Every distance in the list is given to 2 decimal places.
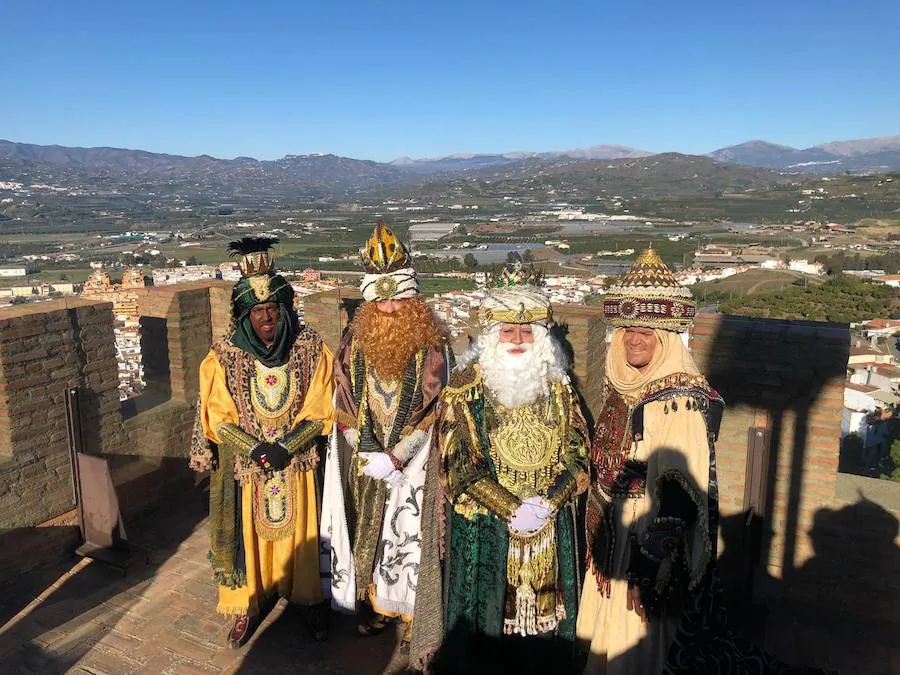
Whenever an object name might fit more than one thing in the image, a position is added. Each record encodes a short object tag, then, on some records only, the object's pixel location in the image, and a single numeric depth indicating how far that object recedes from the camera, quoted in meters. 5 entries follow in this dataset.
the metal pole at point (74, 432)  4.61
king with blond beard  3.57
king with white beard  3.05
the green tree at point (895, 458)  14.57
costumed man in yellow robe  3.64
